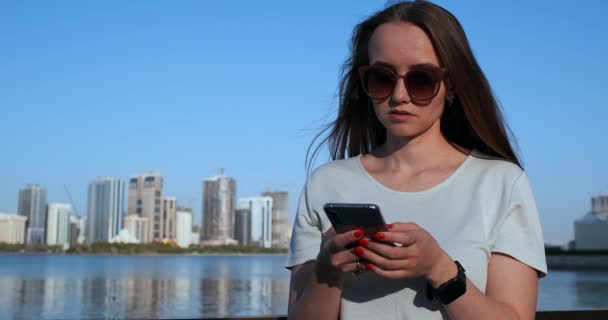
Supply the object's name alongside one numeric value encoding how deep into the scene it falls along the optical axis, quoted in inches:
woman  55.7
